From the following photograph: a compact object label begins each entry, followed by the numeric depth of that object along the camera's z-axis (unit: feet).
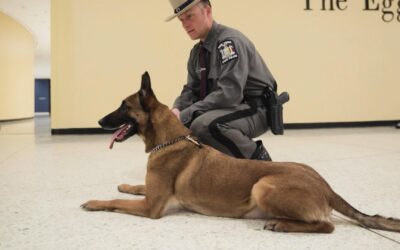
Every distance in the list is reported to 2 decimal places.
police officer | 6.39
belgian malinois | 4.06
